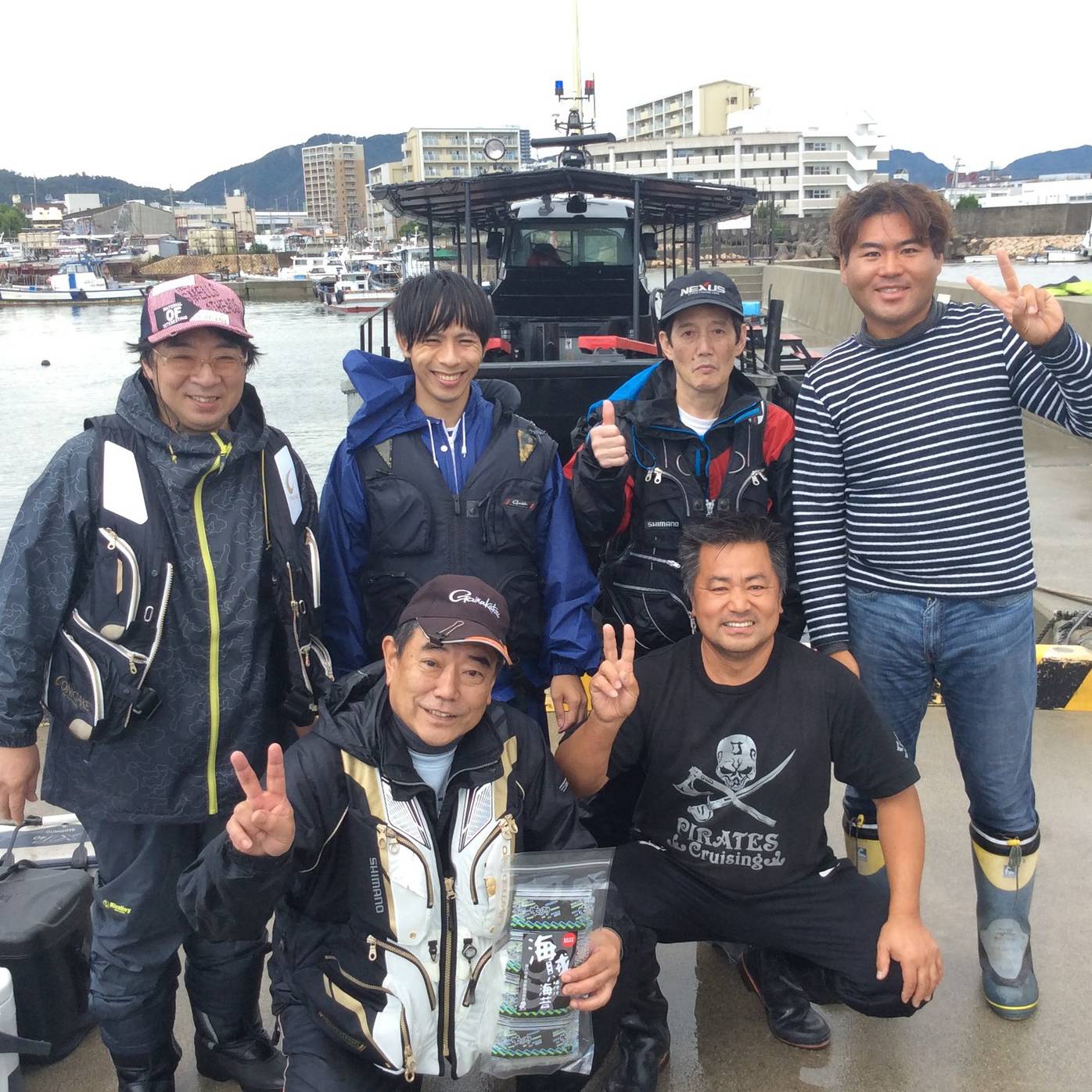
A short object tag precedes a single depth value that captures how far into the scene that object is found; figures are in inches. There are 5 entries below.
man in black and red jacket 99.3
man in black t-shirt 87.5
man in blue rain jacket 98.7
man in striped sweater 88.6
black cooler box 88.4
